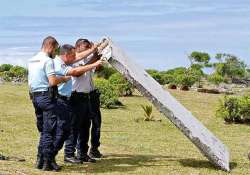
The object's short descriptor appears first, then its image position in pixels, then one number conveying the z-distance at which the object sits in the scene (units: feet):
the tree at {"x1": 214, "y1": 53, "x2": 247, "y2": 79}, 204.44
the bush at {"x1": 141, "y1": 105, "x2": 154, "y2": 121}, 72.91
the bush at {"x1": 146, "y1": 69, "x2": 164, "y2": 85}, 149.24
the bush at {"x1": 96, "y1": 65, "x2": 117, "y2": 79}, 133.18
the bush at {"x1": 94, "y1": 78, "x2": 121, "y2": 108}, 85.51
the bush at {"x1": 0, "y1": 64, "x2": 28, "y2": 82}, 142.86
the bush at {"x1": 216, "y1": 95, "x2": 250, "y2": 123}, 73.56
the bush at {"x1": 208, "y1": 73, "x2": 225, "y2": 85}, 147.13
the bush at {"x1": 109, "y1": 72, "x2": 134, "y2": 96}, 104.20
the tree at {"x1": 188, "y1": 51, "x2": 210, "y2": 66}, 229.66
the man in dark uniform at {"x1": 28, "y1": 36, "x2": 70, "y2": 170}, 33.12
